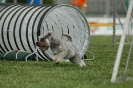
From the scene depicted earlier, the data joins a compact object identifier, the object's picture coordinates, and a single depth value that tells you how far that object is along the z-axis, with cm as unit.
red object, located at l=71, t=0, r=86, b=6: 3200
